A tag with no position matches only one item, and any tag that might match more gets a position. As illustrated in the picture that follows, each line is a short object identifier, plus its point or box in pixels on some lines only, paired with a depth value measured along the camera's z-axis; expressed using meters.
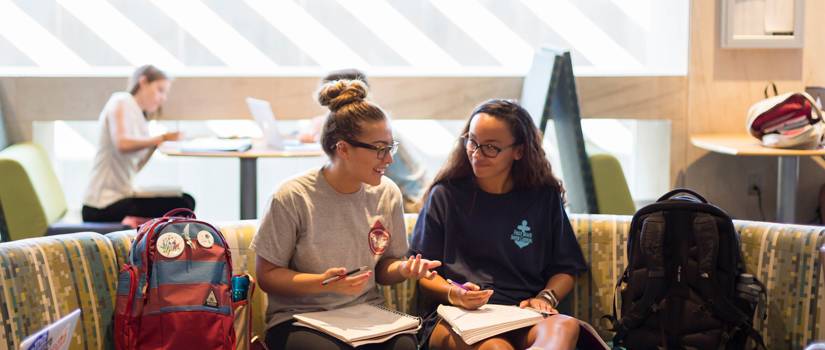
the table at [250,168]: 5.06
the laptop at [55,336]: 1.95
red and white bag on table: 4.88
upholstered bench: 2.61
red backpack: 2.62
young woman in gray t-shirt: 2.83
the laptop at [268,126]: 5.23
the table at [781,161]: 4.90
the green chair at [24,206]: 4.78
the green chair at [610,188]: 5.16
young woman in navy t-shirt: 3.10
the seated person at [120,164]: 5.14
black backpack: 2.92
